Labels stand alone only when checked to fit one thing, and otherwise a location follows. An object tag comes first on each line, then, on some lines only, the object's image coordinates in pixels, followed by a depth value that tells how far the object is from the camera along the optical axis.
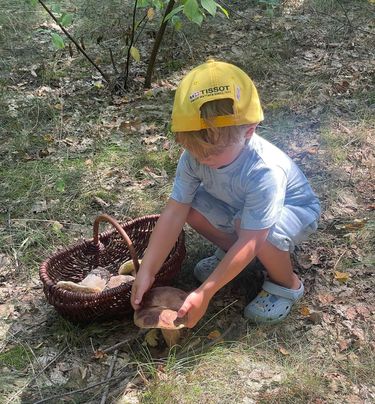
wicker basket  2.10
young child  1.73
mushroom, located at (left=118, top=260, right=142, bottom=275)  2.38
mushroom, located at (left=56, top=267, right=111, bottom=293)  2.16
